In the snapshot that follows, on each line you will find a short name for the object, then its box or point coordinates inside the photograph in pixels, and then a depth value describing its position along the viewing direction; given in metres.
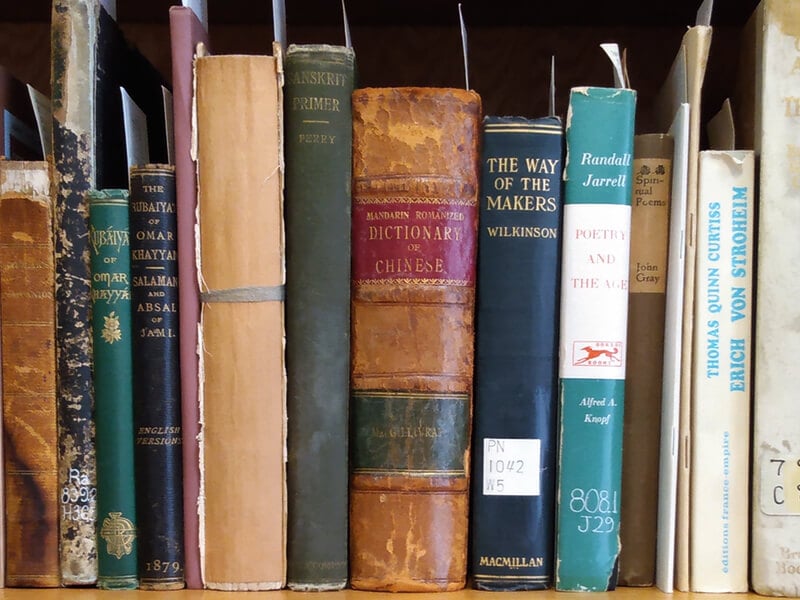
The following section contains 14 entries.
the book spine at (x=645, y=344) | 0.63
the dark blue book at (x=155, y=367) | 0.62
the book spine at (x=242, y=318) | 0.61
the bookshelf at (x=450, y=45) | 0.88
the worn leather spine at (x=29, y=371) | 0.63
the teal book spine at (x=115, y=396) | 0.63
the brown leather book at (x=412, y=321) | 0.61
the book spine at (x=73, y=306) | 0.63
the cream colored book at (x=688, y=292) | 0.61
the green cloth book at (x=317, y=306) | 0.62
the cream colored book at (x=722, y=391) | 0.62
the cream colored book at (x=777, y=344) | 0.61
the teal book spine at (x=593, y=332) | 0.62
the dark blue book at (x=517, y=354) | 0.62
